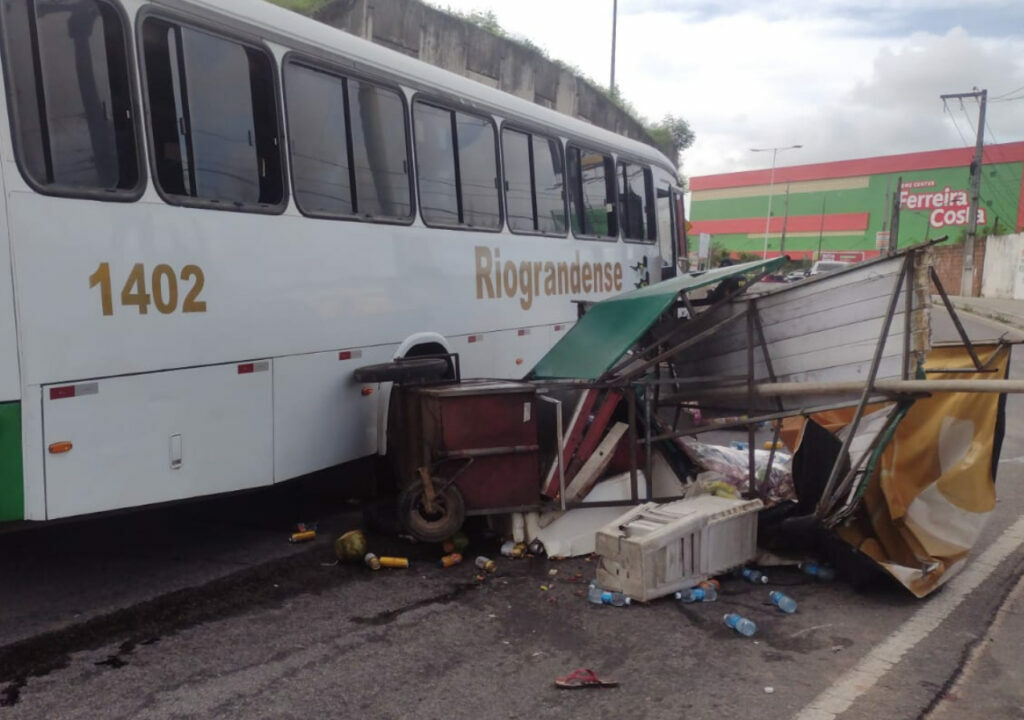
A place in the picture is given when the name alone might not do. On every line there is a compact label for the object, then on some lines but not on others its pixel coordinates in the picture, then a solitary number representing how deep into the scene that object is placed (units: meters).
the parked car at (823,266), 36.56
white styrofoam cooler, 4.67
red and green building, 55.19
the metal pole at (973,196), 32.22
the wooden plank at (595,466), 5.68
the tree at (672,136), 34.28
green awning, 5.62
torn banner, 5.02
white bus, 4.15
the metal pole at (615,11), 32.72
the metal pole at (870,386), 4.94
